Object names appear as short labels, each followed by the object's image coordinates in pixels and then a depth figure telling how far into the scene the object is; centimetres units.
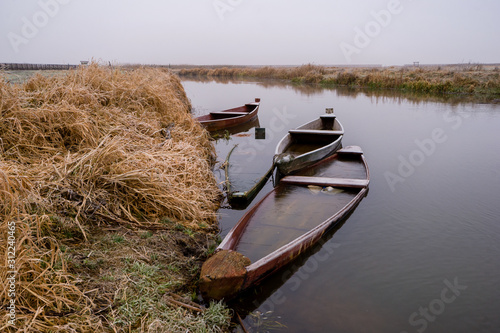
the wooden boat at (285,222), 364
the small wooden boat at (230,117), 1381
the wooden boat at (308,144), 737
